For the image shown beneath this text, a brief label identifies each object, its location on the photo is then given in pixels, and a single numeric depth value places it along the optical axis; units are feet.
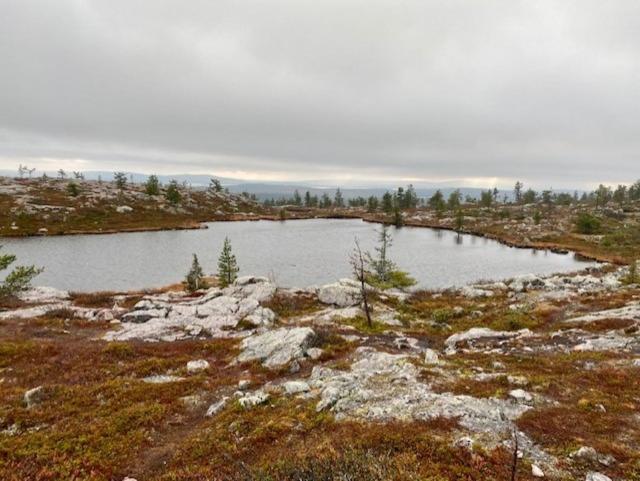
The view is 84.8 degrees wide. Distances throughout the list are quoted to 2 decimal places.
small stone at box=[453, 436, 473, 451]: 38.27
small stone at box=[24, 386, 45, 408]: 59.47
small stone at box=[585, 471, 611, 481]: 32.55
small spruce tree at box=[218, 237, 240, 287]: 185.49
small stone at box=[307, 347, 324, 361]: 82.07
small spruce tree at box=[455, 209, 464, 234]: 450.71
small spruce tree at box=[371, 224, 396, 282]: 200.60
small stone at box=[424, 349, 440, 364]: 69.63
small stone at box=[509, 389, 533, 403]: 51.06
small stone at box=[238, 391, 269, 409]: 56.35
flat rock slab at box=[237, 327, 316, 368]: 81.56
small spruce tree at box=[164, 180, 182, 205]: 589.73
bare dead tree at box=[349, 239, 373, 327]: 111.63
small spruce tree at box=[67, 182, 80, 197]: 540.93
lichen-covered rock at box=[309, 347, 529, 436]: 46.01
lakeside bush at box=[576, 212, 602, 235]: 416.26
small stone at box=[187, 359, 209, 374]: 77.51
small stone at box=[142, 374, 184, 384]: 70.96
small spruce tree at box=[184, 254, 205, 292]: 173.17
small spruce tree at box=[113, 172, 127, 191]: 643.86
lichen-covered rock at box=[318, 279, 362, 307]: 152.05
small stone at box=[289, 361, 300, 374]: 75.46
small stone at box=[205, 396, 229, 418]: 56.85
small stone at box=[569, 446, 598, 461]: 36.47
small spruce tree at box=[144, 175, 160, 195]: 626.64
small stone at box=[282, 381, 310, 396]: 61.11
